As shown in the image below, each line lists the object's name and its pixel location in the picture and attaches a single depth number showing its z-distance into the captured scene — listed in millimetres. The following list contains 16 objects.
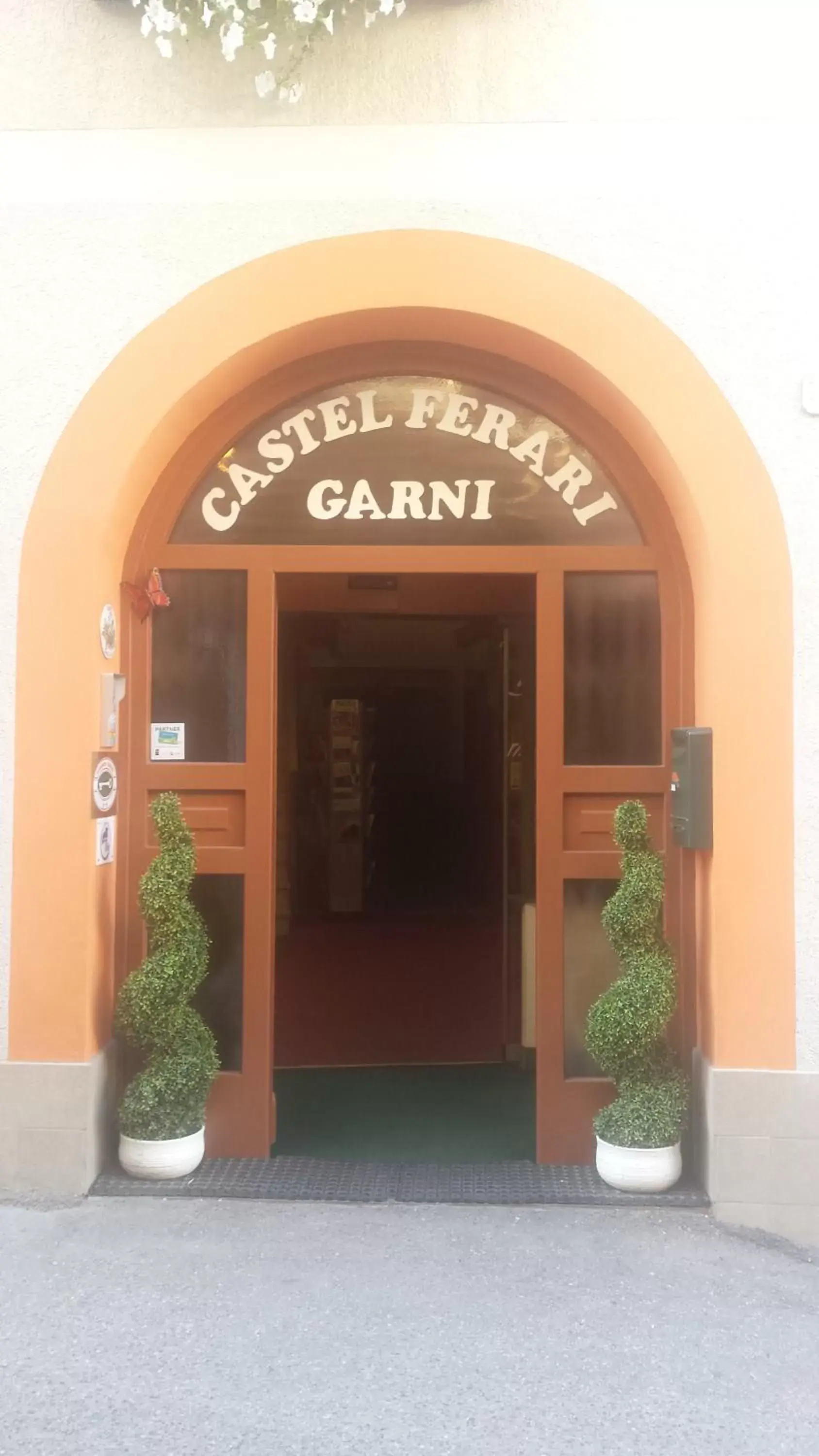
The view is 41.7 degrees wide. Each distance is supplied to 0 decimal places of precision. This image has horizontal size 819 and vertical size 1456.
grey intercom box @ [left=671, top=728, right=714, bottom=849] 3863
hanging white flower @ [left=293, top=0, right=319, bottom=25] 3805
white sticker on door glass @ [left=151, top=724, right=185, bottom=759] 4285
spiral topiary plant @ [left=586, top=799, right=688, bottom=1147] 3824
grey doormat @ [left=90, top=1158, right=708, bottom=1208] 3846
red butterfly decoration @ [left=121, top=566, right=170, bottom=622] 4195
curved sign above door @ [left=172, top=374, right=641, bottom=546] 4297
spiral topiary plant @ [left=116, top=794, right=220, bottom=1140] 3875
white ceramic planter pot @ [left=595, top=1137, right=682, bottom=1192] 3842
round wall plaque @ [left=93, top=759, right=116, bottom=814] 3965
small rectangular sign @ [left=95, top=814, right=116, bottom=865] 3994
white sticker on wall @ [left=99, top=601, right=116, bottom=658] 3994
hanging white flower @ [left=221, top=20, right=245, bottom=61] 3852
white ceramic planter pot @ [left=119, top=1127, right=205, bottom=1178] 3906
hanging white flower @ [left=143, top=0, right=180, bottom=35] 3936
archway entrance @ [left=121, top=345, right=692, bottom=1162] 4234
